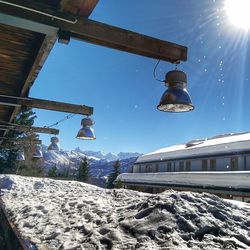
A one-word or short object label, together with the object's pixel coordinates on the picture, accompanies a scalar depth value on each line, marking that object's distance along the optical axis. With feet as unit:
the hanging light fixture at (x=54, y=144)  45.11
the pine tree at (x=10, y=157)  128.80
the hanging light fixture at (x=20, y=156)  63.82
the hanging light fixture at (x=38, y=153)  59.36
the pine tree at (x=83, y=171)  211.41
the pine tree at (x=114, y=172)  191.27
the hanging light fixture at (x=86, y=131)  28.86
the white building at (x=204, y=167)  61.79
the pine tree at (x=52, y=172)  220.23
